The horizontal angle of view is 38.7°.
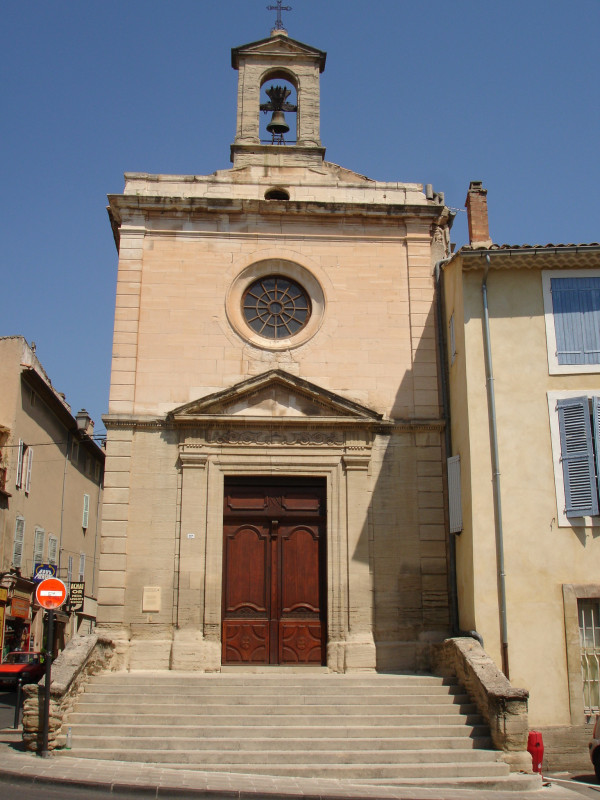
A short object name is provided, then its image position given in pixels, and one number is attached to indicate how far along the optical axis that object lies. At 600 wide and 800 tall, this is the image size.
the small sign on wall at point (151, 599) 13.75
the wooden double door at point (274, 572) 13.94
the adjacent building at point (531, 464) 12.16
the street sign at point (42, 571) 15.52
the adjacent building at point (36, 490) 24.45
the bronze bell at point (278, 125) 17.00
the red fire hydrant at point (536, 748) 10.76
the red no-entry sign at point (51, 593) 10.84
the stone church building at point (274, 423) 13.88
